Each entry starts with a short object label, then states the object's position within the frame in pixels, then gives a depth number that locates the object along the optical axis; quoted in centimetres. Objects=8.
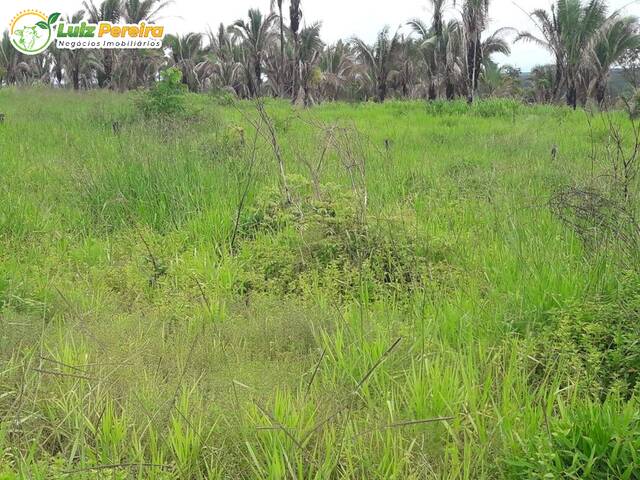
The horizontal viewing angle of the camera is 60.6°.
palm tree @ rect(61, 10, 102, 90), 3004
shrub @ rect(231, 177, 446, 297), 349
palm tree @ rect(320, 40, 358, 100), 4162
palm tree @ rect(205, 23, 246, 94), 3853
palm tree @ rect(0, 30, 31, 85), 3875
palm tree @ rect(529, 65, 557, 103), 3431
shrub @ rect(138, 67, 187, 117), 1112
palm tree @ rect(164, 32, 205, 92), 3847
